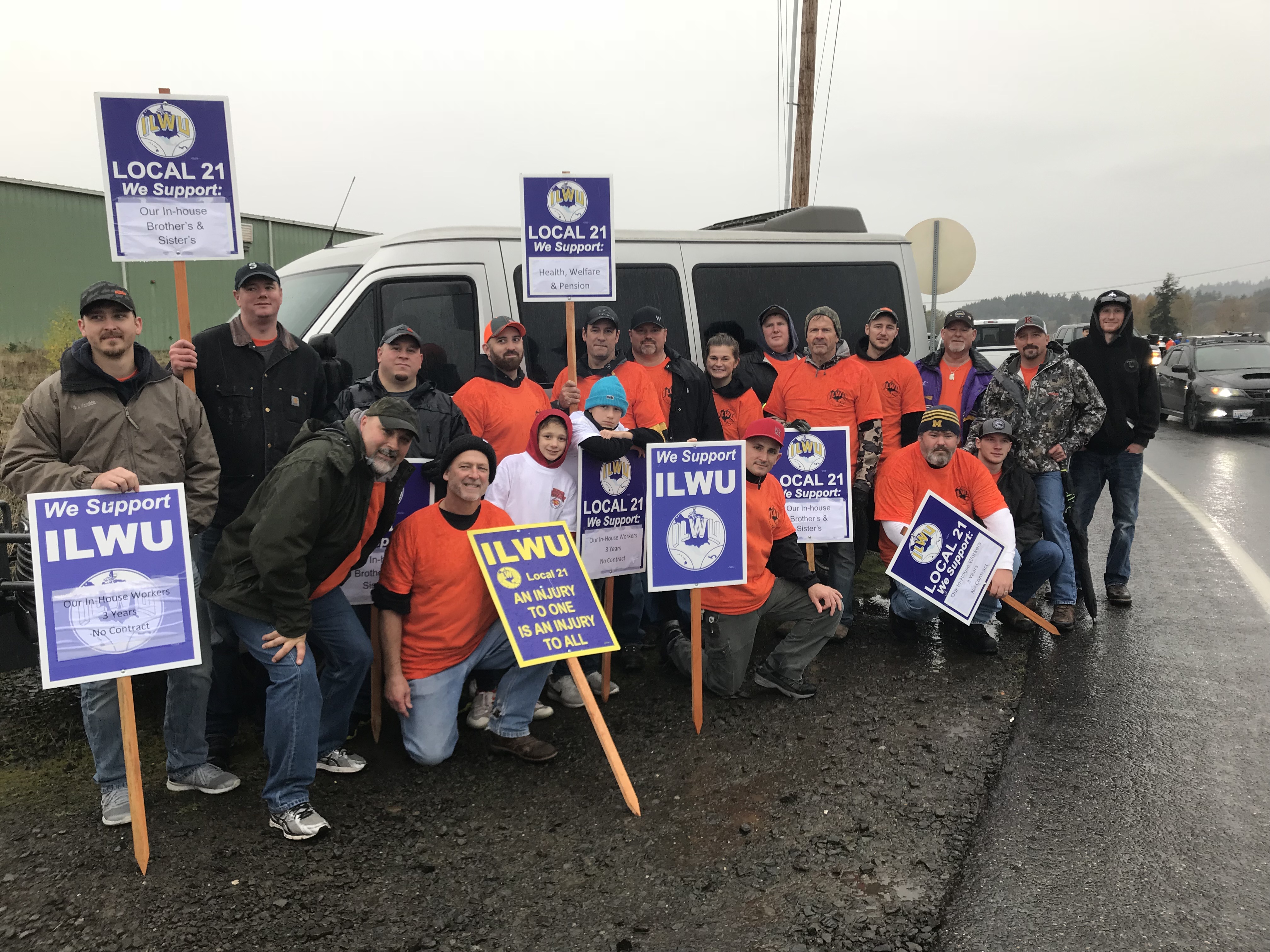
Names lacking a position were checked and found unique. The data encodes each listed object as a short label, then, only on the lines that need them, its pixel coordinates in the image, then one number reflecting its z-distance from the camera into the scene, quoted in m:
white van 5.65
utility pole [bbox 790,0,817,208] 14.45
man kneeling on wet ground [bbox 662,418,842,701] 4.80
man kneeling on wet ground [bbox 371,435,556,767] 3.96
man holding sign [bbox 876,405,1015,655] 5.47
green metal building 28.09
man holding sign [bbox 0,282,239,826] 3.37
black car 16.53
